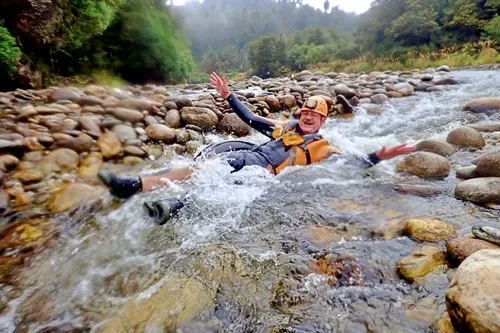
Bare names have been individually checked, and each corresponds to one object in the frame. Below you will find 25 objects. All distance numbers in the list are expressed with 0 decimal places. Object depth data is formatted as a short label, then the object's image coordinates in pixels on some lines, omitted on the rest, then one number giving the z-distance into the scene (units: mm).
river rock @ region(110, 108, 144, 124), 5211
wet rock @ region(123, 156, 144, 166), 4364
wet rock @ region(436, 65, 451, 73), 14756
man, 3150
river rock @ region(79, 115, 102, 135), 4520
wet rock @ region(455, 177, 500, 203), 2748
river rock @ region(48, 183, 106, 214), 2955
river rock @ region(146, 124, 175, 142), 5109
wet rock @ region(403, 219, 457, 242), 2240
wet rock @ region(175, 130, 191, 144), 5289
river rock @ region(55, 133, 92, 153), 4039
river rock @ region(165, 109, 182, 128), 5748
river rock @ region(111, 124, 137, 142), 4734
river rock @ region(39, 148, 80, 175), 3609
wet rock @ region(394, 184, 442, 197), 3121
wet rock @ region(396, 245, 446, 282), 1887
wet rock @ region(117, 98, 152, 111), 5723
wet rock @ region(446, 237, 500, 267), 1869
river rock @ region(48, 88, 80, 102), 5536
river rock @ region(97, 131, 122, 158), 4301
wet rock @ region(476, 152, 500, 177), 3092
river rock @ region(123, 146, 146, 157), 4508
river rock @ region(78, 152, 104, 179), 3760
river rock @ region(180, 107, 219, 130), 5879
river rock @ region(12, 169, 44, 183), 3291
